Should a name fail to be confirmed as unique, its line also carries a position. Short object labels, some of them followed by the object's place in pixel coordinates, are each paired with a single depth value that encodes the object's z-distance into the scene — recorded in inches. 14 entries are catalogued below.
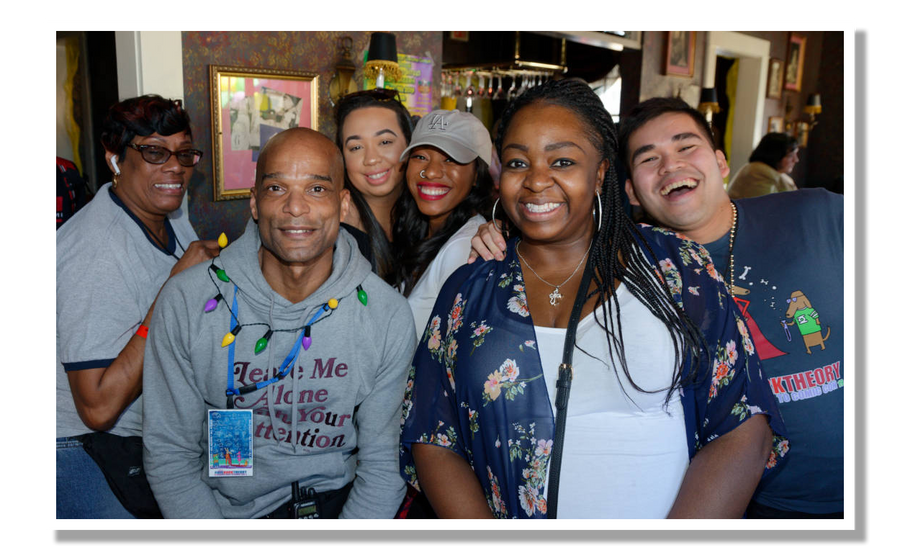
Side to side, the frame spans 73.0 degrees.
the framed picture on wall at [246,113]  135.9
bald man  64.9
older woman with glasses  68.2
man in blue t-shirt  66.3
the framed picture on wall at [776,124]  355.9
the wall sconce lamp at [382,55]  151.5
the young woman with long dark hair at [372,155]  101.1
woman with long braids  56.6
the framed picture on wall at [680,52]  281.3
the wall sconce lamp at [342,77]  156.9
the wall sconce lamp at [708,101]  287.6
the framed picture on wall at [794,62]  349.4
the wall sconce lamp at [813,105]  349.4
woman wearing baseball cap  92.0
